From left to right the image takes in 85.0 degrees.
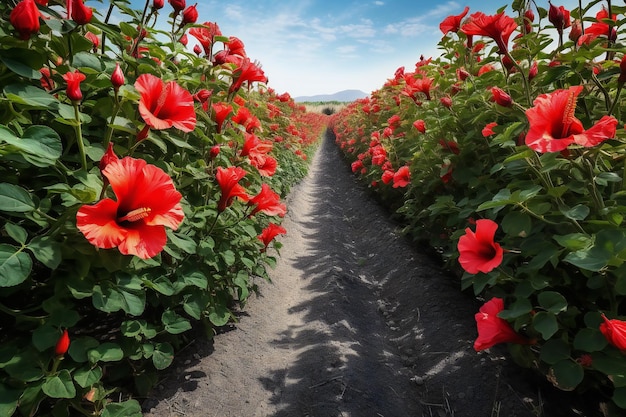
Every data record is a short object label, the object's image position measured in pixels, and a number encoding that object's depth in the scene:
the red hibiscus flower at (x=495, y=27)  1.51
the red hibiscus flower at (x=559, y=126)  0.98
